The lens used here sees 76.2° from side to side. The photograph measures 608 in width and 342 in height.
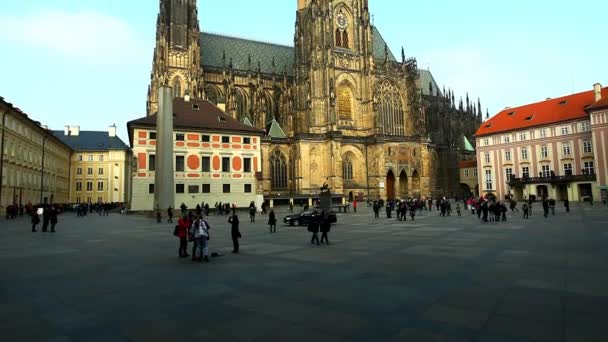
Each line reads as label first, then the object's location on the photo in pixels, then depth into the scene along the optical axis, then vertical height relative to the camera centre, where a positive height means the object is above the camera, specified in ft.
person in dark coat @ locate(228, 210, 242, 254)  40.78 -3.29
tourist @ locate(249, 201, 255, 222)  93.14 -3.32
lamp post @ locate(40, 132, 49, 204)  165.36 +13.02
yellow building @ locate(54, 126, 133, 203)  229.66 +21.33
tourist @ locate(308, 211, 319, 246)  46.56 -3.56
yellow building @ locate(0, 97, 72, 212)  127.34 +17.61
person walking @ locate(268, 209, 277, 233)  61.93 -3.28
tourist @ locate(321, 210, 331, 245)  47.25 -3.53
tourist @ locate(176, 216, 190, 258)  38.96 -3.30
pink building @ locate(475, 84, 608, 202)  151.64 +18.24
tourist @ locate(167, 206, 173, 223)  87.91 -2.58
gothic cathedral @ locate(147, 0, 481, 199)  178.60 +49.97
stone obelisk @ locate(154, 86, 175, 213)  84.64 +10.83
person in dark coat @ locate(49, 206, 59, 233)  68.28 -2.11
